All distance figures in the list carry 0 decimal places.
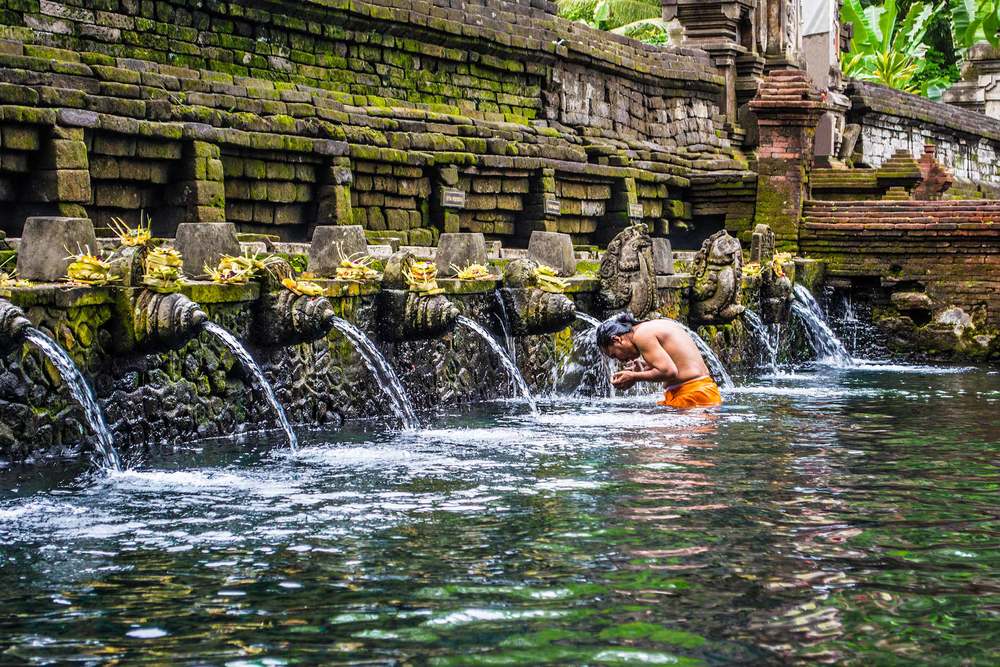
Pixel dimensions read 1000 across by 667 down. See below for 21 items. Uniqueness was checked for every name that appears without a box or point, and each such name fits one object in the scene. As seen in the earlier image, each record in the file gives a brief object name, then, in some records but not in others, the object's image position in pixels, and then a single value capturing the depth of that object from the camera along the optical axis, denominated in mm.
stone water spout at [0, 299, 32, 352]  7137
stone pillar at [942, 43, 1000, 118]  36844
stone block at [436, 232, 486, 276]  11477
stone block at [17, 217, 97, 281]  8211
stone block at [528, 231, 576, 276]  12555
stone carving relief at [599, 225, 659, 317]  12398
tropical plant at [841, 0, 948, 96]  36781
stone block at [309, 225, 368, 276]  10703
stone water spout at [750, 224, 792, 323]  16000
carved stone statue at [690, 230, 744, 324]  14125
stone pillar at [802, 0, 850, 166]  26172
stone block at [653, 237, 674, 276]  13898
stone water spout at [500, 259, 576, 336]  11500
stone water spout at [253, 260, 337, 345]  9195
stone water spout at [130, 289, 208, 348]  8055
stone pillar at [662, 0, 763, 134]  24672
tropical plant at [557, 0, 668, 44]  38281
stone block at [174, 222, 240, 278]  9312
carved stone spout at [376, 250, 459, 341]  10289
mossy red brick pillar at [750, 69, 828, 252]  19188
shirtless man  10273
